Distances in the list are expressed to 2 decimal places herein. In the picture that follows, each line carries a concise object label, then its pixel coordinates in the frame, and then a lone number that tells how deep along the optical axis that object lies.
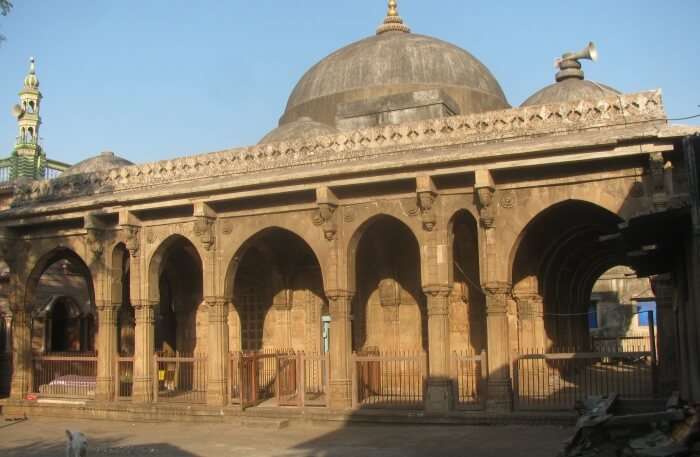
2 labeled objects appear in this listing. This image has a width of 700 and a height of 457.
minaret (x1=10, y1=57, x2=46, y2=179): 32.41
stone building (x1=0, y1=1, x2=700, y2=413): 12.75
